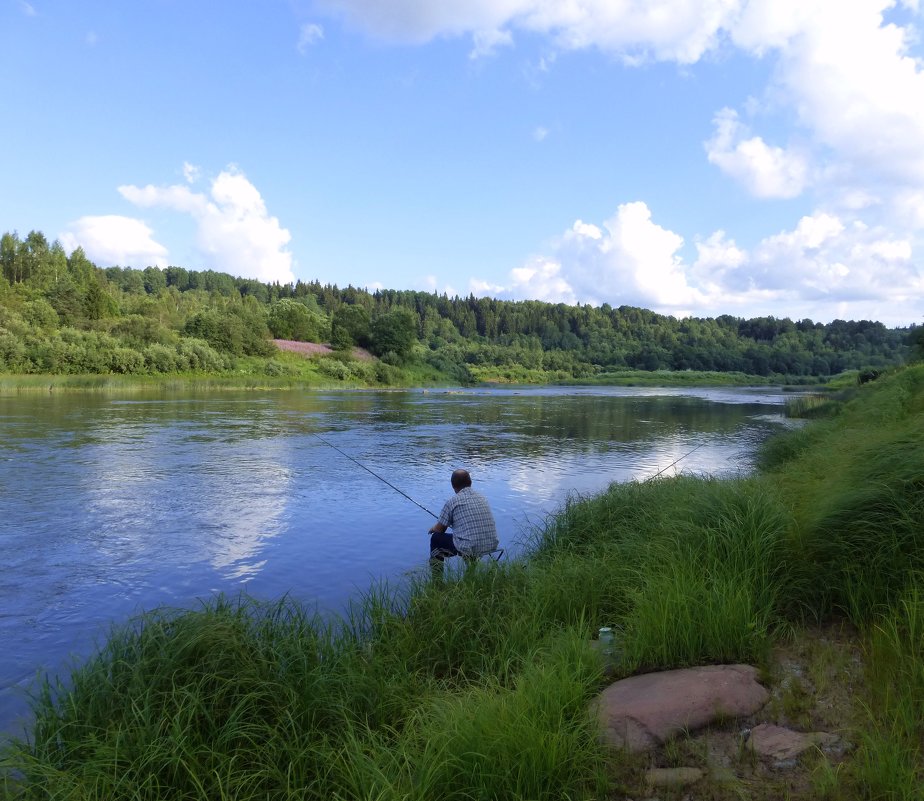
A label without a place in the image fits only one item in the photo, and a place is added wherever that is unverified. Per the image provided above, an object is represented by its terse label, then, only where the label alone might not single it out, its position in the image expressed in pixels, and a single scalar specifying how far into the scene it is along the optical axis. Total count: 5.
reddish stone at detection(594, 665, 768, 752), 3.95
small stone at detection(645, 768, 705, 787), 3.52
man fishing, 8.17
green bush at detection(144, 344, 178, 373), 55.12
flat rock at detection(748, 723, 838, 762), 3.67
